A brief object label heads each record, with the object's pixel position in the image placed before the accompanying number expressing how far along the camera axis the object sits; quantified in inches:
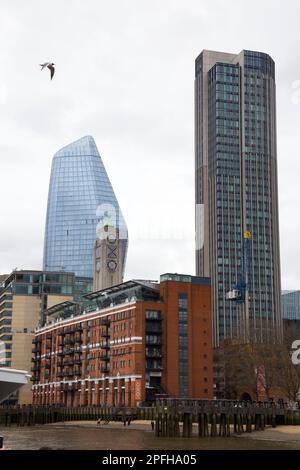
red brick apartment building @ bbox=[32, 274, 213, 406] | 5851.4
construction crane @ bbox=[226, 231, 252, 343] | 6259.8
